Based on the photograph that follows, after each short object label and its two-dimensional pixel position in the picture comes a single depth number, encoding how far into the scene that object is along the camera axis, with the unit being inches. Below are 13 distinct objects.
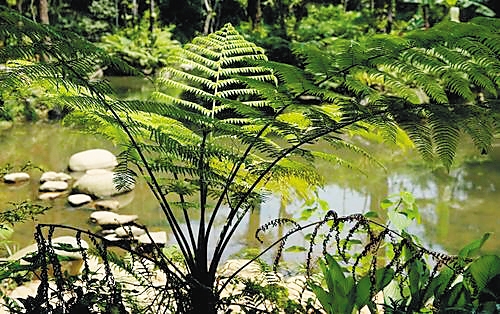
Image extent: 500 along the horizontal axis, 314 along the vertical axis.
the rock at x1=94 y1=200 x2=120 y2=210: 171.0
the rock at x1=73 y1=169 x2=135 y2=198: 179.6
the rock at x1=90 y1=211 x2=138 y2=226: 154.3
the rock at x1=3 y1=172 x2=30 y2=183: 191.3
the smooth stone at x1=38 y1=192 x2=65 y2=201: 176.9
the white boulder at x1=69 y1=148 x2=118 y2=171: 209.0
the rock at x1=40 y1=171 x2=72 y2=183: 191.2
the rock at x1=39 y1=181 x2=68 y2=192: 182.9
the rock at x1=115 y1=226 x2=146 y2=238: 148.8
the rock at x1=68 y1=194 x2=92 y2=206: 171.8
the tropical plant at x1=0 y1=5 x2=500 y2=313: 52.8
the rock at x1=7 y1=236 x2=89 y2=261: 119.2
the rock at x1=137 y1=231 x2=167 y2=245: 138.7
